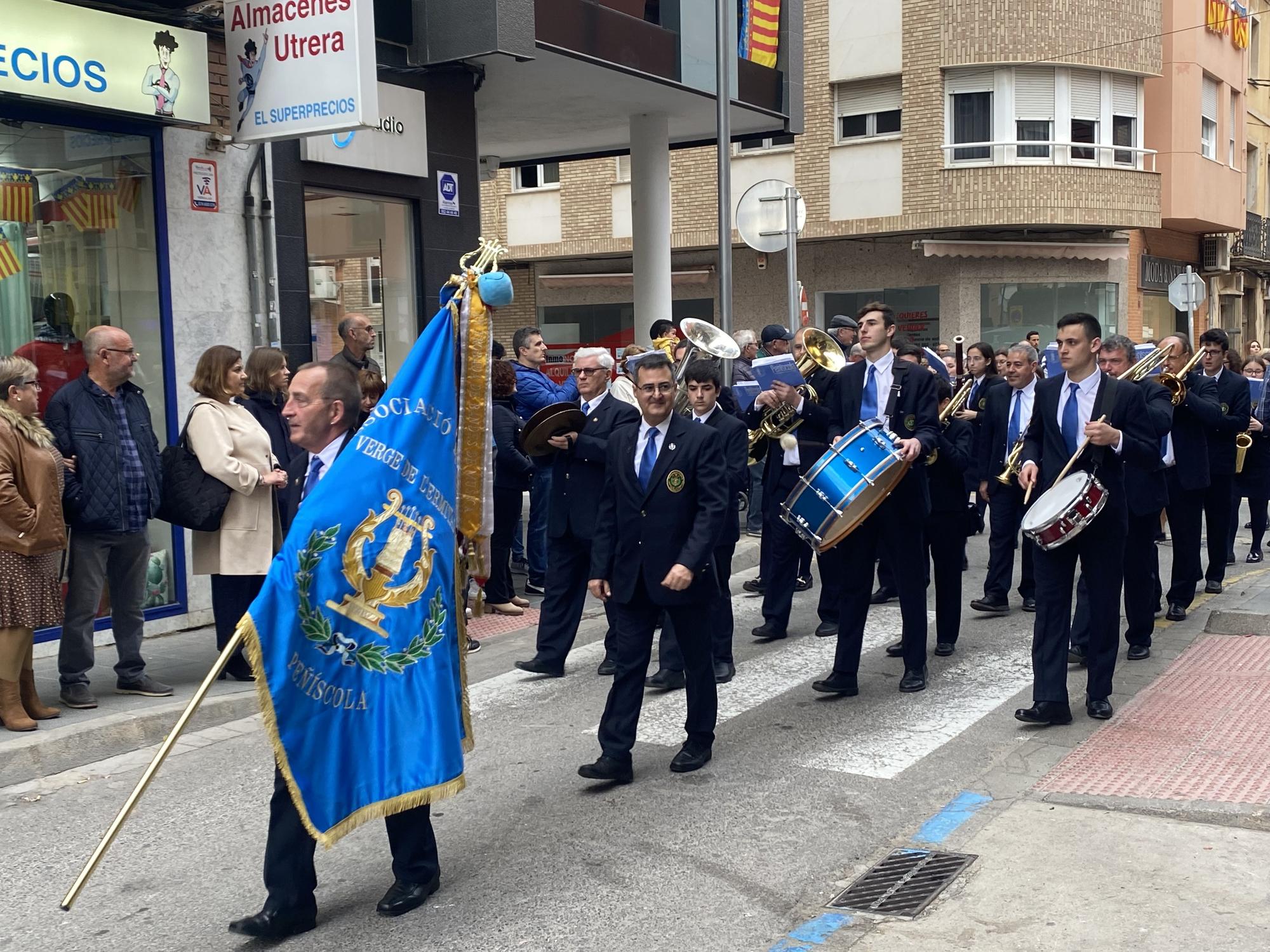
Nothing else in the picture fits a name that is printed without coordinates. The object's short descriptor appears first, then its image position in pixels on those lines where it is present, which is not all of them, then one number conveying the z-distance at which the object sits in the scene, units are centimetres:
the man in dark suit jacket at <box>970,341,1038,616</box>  973
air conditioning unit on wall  3216
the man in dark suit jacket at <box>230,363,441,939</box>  436
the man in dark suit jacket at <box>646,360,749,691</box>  762
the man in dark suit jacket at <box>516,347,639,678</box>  780
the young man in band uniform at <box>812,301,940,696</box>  740
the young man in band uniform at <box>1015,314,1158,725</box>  670
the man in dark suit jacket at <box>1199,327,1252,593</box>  1015
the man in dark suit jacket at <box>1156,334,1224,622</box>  944
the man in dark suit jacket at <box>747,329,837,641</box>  884
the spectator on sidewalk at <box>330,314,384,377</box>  961
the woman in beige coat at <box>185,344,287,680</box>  758
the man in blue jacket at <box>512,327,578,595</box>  988
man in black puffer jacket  720
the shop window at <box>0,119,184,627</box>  879
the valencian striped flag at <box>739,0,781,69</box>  1450
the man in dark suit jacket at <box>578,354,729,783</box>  588
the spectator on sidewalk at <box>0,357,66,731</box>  668
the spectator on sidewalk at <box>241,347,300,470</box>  794
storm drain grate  454
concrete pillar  1502
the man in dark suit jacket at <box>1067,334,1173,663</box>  785
